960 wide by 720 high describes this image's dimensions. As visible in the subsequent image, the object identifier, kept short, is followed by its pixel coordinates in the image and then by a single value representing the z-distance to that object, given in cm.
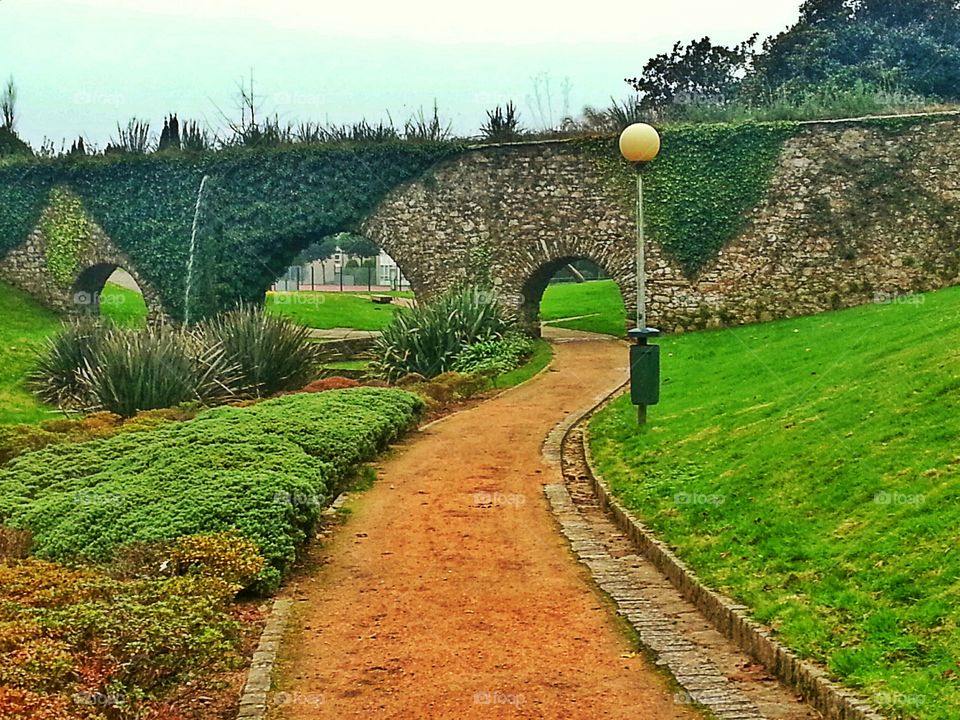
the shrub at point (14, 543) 683
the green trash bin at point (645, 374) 1071
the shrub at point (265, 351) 1597
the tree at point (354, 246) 6819
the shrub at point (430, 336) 1788
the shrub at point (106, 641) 437
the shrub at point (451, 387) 1472
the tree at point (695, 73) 3631
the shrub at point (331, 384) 1484
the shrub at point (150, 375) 1415
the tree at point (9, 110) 2912
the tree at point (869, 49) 3017
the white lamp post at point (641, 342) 1072
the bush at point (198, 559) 609
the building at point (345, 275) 5852
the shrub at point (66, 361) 1669
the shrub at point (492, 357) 1742
